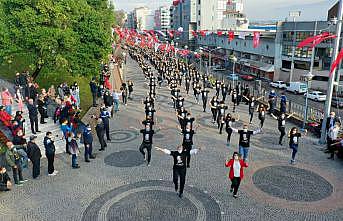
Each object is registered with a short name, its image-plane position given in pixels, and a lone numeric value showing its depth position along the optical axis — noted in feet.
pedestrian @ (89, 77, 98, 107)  66.95
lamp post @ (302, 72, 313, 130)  55.49
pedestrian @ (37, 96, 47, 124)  51.44
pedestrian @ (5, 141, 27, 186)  33.50
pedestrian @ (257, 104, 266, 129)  52.95
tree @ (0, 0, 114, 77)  57.77
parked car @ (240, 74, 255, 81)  174.40
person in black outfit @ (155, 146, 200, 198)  30.60
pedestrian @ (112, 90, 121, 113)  68.33
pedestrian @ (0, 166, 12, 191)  32.44
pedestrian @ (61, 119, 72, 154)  42.68
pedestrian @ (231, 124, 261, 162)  38.37
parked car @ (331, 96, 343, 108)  100.56
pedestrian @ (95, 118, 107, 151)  43.36
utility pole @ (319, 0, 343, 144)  44.32
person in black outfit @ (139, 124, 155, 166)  38.63
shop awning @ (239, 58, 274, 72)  169.05
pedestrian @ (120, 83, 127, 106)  74.57
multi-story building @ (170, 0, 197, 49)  299.58
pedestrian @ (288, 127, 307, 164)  38.45
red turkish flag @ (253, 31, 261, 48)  135.13
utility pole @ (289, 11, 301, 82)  155.25
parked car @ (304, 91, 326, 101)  118.42
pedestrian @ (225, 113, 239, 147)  46.01
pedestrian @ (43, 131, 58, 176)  36.22
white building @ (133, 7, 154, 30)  577.51
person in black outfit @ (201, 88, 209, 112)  65.72
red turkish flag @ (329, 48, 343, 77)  43.55
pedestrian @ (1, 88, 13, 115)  49.60
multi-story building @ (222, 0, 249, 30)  249.14
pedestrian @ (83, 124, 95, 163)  39.93
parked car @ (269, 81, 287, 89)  149.48
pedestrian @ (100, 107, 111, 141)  47.57
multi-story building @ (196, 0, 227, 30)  293.43
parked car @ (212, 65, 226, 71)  213.05
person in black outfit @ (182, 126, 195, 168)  40.29
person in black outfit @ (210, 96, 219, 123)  56.31
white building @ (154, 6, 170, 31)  529.04
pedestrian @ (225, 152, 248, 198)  30.42
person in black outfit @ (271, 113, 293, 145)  46.42
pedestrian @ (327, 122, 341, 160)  42.50
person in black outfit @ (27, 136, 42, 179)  35.50
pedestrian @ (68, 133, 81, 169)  38.14
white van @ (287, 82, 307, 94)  134.53
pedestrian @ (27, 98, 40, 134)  45.66
